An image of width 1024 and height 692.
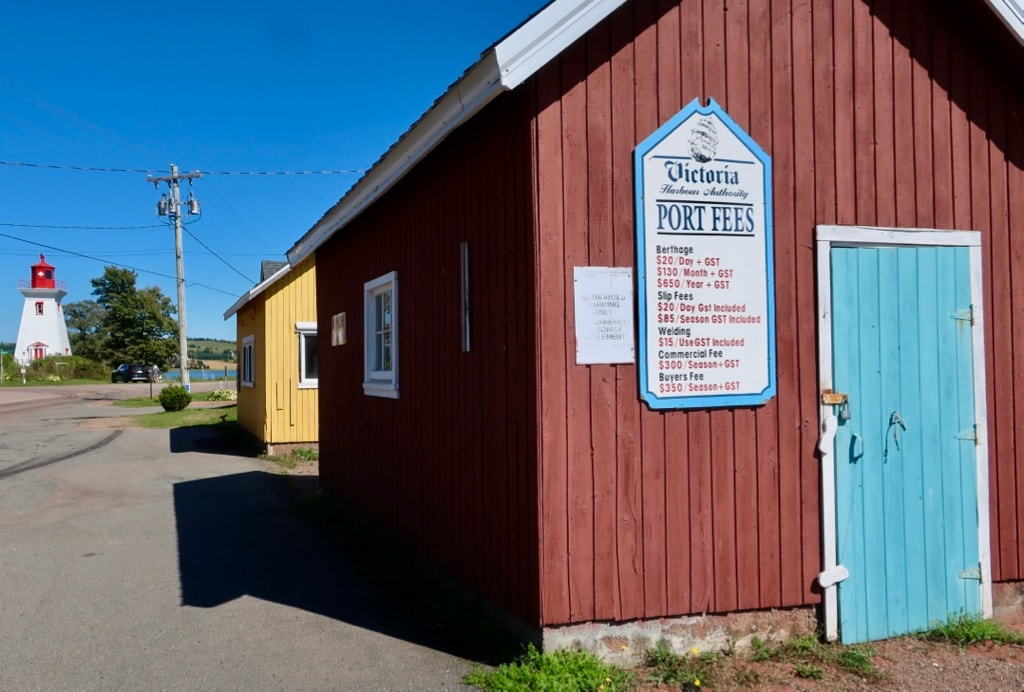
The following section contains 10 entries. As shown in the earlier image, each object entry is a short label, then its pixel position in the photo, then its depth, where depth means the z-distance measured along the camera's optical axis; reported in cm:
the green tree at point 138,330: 5872
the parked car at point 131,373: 5097
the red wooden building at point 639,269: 396
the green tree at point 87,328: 6331
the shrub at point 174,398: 2461
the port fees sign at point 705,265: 407
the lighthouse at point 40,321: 6306
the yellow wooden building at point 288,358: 1423
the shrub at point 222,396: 3172
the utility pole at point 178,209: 2888
